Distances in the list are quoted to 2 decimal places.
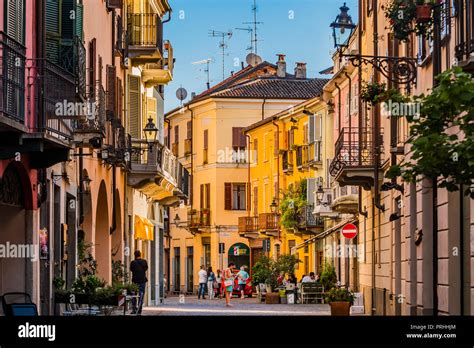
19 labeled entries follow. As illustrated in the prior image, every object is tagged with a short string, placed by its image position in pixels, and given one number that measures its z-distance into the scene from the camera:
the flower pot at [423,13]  19.78
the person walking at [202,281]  49.08
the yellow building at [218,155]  43.91
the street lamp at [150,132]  34.81
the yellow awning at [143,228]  39.38
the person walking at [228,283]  43.61
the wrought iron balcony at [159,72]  40.12
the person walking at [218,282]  54.02
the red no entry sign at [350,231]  38.78
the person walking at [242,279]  56.70
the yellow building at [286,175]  57.03
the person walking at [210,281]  52.06
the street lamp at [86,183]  28.84
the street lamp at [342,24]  26.89
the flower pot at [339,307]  32.19
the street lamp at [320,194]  51.72
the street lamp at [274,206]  61.95
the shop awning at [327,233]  46.16
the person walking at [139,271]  33.72
